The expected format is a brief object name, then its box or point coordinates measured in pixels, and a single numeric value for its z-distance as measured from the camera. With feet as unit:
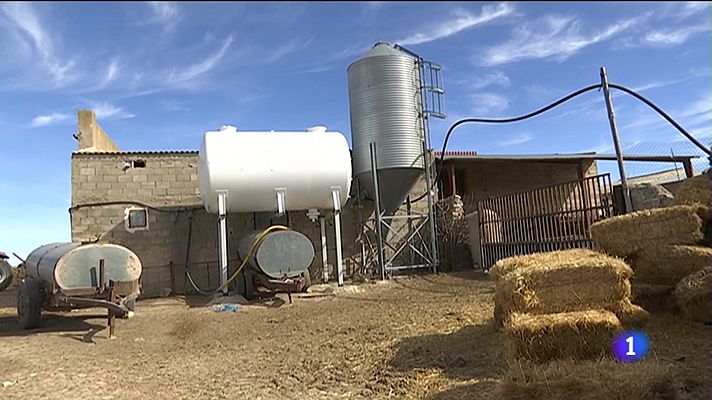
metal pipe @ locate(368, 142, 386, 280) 44.73
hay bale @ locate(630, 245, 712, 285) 17.47
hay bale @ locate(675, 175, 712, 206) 19.47
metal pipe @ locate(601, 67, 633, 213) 26.50
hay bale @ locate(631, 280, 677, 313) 18.06
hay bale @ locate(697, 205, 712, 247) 18.25
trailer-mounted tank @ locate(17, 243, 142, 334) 25.70
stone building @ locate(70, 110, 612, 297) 42.75
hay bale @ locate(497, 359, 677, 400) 10.27
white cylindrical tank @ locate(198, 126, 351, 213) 38.86
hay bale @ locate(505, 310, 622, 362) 14.30
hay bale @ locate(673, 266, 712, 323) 15.92
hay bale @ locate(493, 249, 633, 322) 16.01
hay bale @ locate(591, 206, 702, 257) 18.07
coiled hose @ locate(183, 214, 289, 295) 36.18
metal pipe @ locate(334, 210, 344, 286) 41.98
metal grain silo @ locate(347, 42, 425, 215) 46.24
